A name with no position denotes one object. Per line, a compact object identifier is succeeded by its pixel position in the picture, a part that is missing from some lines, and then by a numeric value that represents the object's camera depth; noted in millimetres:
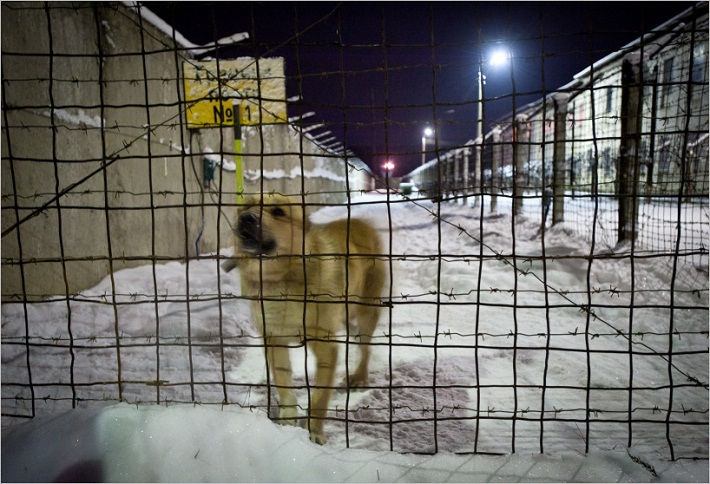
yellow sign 4648
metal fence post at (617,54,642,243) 5547
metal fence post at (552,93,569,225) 7797
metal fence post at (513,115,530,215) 11489
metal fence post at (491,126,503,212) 13539
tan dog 2480
